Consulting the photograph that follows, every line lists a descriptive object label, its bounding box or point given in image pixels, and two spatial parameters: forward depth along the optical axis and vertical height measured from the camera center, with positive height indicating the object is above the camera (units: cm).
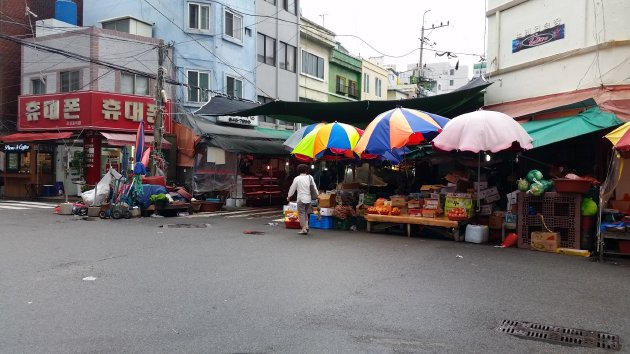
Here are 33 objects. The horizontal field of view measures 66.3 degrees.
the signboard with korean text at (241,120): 2662 +288
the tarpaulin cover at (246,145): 2155 +122
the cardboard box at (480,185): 1240 -28
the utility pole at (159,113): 1966 +234
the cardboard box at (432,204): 1262 -79
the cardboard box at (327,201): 1474 -88
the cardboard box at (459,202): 1218 -71
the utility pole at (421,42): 3896 +1094
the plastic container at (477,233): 1193 -147
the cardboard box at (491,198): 1260 -62
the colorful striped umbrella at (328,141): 1416 +94
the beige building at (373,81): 4394 +879
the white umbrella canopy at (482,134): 1084 +93
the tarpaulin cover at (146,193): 1733 -84
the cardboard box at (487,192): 1248 -46
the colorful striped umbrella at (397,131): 1231 +109
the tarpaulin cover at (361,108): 1549 +236
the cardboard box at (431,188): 1348 -41
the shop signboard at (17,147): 2489 +109
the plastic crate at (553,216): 1053 -92
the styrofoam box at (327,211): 1457 -117
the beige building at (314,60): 3494 +848
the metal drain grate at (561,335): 490 -169
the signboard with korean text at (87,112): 2308 +285
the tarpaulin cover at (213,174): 2151 -15
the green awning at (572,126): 1088 +117
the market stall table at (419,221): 1215 -126
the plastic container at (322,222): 1474 -154
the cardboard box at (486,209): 1236 -90
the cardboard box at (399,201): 1348 -78
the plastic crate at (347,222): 1455 -151
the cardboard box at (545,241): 1064 -147
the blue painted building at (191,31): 2594 +759
